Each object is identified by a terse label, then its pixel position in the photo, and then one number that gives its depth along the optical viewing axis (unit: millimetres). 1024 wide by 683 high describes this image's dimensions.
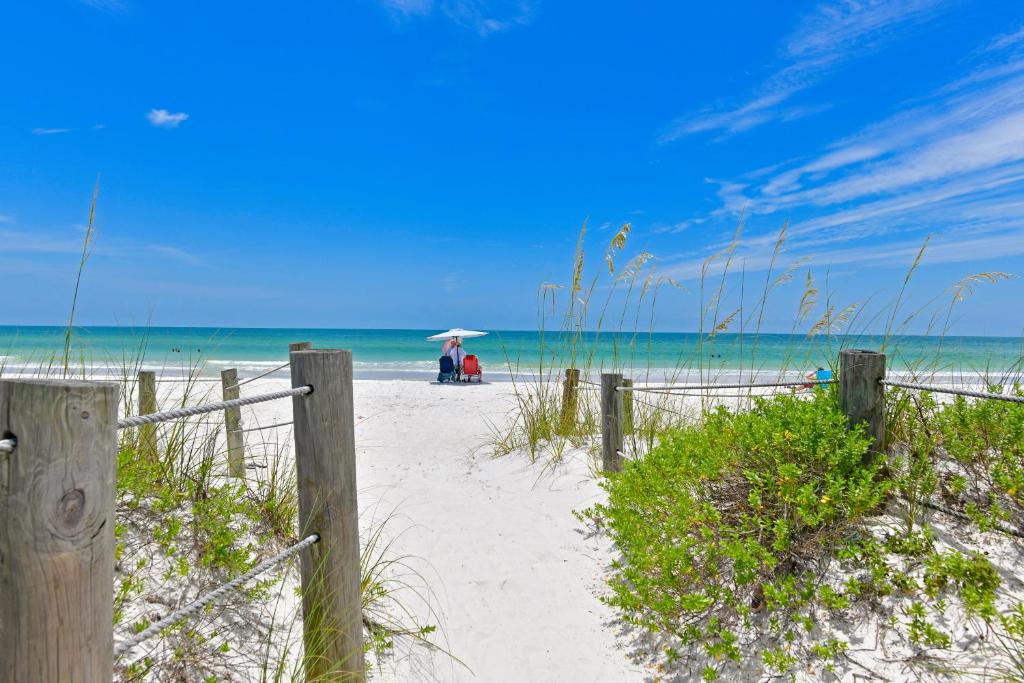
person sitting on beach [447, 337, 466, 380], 14820
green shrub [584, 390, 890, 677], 2594
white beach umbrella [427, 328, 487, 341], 15613
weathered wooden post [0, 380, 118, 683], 1124
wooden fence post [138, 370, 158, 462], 4406
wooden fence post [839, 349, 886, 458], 3111
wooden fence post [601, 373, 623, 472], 4836
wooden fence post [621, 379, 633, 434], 5234
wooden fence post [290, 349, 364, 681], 2078
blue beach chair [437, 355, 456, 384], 14766
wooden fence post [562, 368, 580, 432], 5828
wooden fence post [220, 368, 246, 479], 3694
